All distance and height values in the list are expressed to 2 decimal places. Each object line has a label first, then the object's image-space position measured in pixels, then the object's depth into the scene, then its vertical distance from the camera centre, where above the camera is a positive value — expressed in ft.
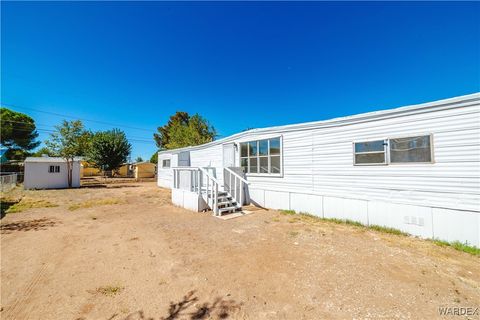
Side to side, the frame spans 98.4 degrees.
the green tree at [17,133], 71.48 +13.26
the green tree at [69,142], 54.08 +7.14
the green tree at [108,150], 82.94 +7.43
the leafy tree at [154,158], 130.62 +6.01
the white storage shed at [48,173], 50.62 -1.03
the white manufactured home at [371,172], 14.34 -0.73
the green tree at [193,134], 82.23 +13.71
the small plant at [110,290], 9.00 -5.42
